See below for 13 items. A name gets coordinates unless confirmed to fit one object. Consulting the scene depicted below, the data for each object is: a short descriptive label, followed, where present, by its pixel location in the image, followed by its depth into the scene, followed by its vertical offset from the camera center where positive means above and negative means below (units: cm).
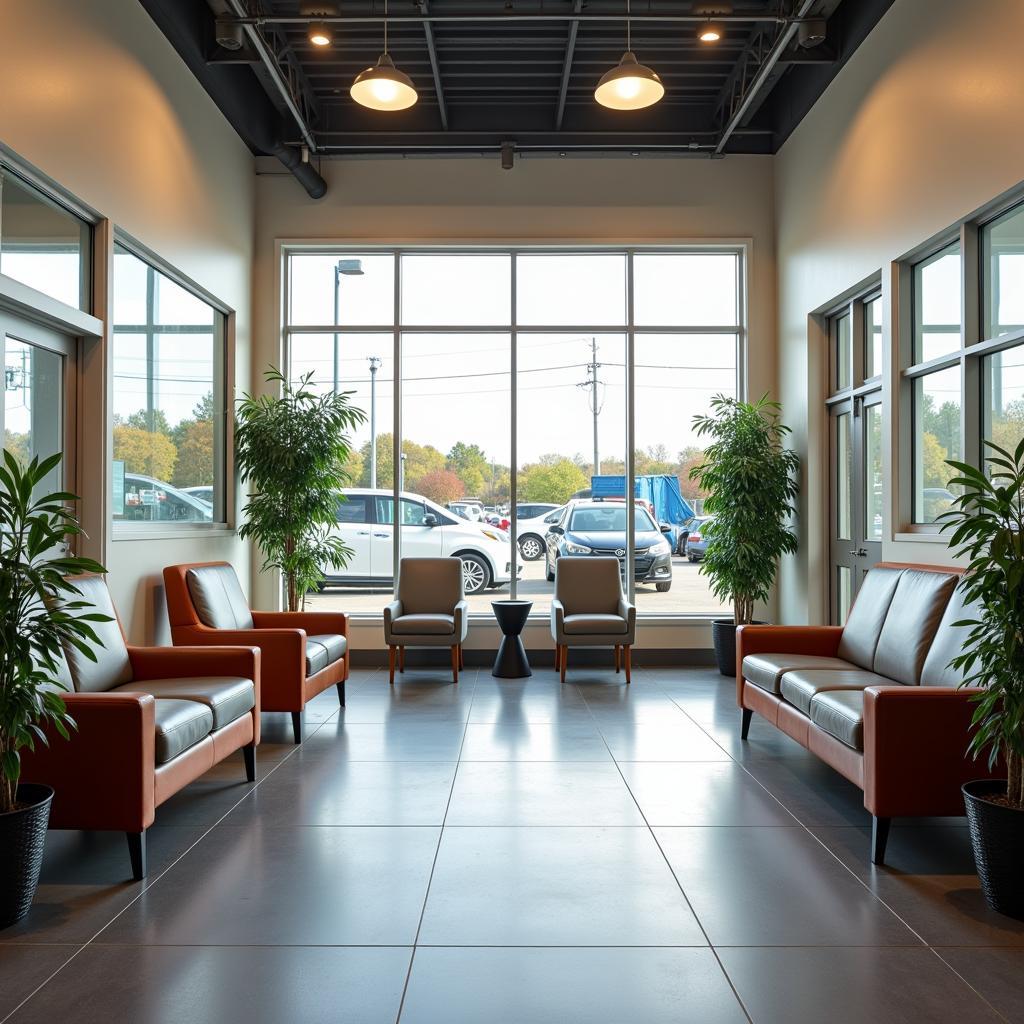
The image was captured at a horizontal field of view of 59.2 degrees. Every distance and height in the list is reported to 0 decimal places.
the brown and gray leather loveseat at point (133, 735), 325 -84
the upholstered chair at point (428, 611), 720 -77
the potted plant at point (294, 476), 707 +35
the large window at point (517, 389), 827 +121
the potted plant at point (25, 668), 286 -48
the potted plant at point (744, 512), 736 +6
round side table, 750 -103
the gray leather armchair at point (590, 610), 725 -76
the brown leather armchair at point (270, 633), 525 -71
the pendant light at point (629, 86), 518 +253
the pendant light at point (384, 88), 521 +254
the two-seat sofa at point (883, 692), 340 -79
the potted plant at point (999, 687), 291 -57
